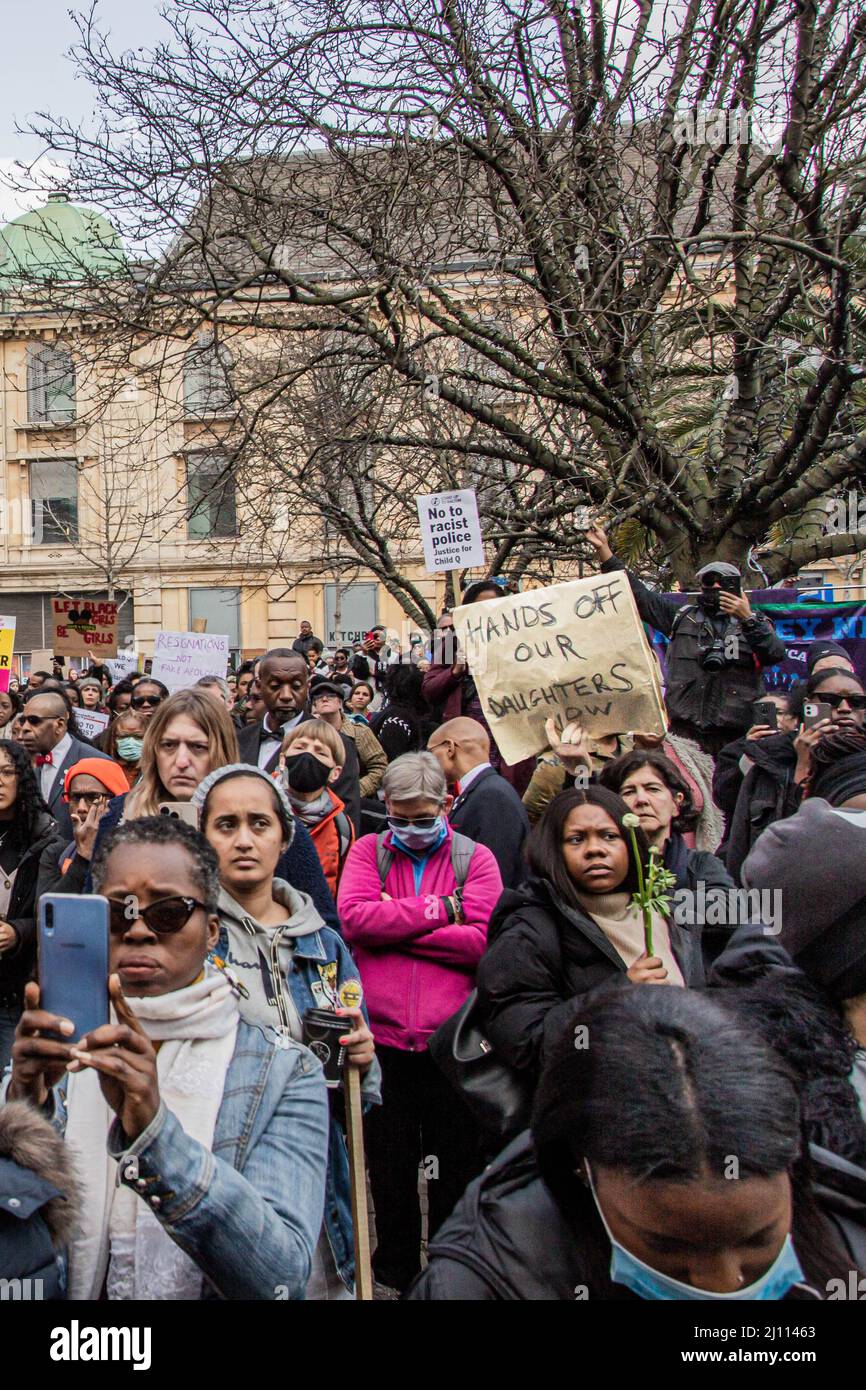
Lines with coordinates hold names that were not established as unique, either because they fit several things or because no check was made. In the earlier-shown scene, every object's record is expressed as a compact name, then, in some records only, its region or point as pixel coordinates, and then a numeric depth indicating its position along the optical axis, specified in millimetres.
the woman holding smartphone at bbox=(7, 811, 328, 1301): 1825
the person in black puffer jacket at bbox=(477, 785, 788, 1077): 3080
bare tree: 8062
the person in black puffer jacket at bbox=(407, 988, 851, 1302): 1694
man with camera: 6098
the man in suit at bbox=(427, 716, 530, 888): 4973
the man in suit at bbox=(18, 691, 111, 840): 6383
